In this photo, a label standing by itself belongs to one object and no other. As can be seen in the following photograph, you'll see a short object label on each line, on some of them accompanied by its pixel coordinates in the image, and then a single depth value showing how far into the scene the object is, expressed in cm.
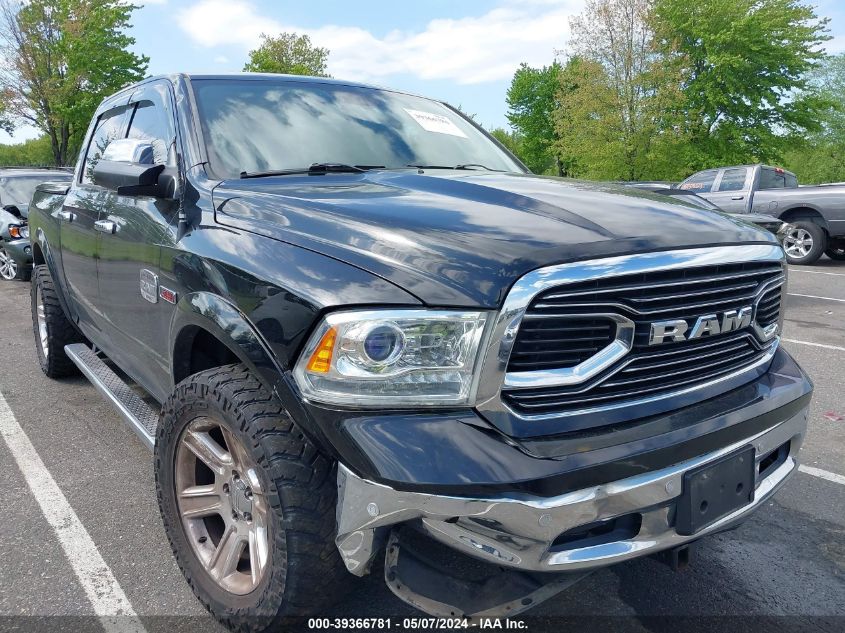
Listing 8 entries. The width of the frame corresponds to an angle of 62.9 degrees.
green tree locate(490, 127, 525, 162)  5975
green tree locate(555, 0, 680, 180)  2653
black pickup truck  165
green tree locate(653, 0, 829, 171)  2555
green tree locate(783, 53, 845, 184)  4753
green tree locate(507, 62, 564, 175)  5709
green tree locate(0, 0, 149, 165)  2861
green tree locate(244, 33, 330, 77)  4109
